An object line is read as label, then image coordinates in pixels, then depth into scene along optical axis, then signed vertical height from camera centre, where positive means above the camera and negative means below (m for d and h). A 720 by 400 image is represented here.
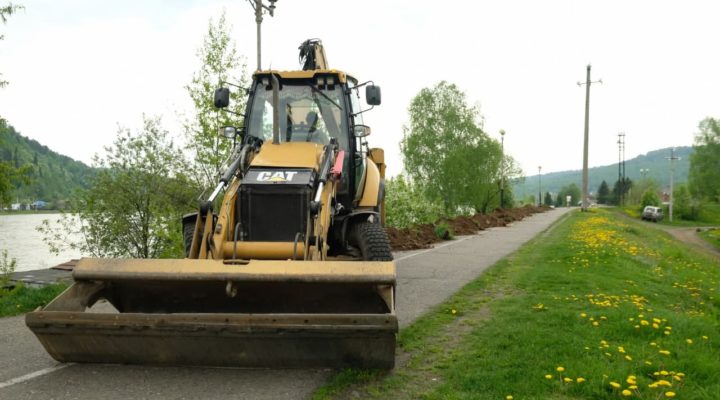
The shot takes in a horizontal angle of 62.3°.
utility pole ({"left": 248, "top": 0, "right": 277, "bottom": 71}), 15.70 +4.89
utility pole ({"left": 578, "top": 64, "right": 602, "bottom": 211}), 38.75 +4.41
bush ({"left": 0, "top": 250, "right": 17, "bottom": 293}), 9.95 -1.43
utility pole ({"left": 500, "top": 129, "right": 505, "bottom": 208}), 45.62 +2.23
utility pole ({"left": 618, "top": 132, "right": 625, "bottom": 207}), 88.95 +1.81
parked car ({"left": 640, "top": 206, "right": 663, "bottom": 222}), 61.44 -2.18
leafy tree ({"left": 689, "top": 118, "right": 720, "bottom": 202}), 72.44 +3.72
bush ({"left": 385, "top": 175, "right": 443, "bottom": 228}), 26.23 -0.63
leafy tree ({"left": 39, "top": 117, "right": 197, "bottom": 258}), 12.33 -0.25
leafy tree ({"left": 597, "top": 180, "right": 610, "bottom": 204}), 126.67 -0.24
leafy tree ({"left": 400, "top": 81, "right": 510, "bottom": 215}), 44.53 +3.22
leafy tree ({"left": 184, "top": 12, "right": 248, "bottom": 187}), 13.26 +1.67
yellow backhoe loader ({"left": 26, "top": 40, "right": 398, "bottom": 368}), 4.64 -0.69
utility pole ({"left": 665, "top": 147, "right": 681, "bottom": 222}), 62.24 +2.83
